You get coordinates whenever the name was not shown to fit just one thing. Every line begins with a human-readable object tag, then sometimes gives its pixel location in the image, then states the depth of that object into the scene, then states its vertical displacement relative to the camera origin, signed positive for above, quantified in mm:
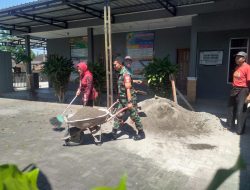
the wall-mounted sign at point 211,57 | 10969 +235
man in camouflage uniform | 5727 -755
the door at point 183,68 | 12731 -265
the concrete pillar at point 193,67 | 10023 -171
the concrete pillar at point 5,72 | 15281 -522
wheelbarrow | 5234 -1251
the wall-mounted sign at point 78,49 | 15953 +900
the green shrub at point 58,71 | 10930 -342
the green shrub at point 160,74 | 8719 -386
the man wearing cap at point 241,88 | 6156 -624
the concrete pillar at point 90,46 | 13016 +862
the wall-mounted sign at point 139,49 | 13555 +755
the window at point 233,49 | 10328 +559
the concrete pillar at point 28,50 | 15866 +807
